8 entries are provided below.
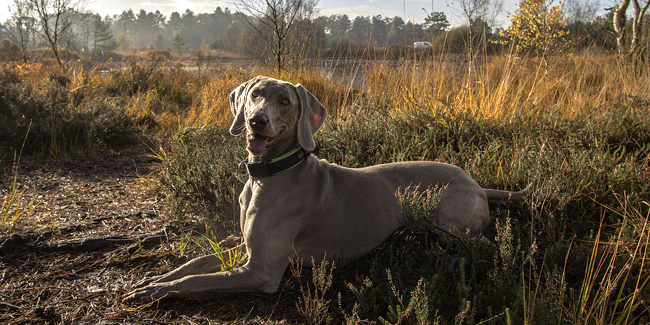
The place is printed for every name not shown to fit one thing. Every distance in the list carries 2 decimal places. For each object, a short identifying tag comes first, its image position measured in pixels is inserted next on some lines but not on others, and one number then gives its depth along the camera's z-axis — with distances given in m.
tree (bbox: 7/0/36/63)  15.81
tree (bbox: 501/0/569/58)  8.57
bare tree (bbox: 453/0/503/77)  5.33
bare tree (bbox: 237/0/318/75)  6.73
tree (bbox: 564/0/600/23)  10.58
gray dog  2.30
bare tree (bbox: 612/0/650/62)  7.55
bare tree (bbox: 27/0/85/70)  11.41
